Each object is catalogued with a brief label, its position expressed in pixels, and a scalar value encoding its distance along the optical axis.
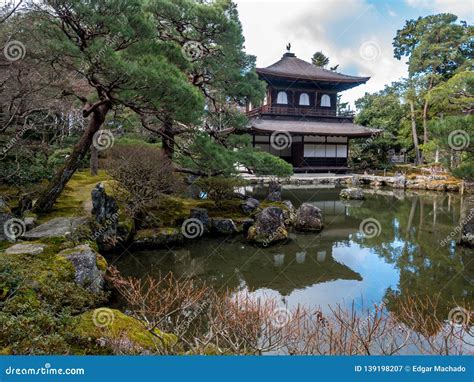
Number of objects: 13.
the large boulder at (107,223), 7.31
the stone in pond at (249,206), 10.67
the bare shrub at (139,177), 7.99
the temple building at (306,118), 22.39
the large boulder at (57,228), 6.20
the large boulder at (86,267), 4.94
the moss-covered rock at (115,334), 3.11
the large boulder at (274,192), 13.13
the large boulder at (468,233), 8.36
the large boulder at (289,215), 10.47
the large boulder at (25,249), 5.10
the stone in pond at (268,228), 8.60
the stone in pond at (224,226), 9.53
